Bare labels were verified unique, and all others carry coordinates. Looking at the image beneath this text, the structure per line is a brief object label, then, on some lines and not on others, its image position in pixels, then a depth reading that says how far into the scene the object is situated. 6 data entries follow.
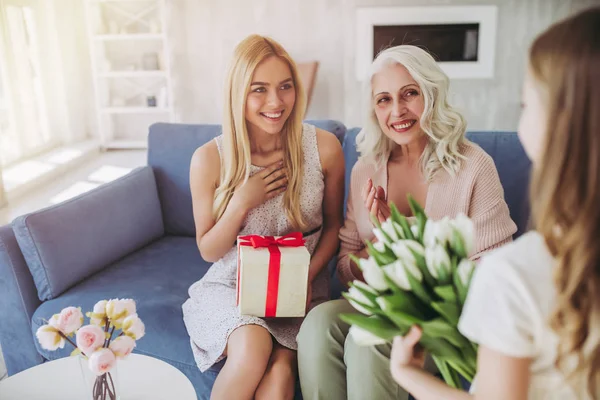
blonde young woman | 1.63
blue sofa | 1.83
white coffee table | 1.31
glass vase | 1.23
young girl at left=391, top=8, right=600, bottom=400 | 0.69
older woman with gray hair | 1.46
